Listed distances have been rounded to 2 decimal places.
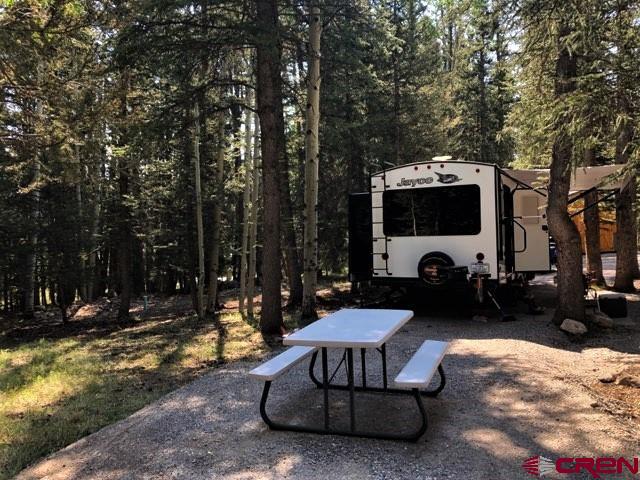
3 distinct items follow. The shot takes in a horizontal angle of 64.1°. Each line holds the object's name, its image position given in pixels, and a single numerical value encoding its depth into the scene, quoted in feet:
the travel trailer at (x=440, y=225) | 29.37
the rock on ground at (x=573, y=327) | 26.21
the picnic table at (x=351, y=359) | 12.28
